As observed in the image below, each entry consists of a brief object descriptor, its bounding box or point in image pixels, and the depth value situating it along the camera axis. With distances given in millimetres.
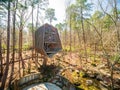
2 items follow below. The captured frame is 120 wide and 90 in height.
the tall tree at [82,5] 9774
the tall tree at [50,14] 12607
